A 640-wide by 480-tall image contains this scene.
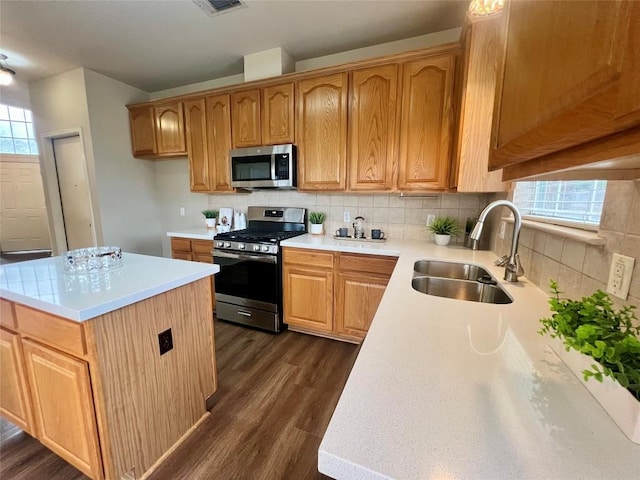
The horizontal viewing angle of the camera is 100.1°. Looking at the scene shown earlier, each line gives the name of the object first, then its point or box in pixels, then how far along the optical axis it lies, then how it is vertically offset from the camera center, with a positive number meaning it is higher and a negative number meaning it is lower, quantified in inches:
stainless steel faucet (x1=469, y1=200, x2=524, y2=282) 44.7 -8.1
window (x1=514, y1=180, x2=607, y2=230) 39.8 -0.5
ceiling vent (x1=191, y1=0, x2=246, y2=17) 75.6 +54.5
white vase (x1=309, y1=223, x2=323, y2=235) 109.5 -12.4
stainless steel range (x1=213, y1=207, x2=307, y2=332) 97.5 -29.5
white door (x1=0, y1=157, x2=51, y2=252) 234.2 -11.0
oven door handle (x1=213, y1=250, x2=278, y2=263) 96.3 -21.8
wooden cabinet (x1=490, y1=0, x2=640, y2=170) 12.7 +7.5
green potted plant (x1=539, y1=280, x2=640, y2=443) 18.1 -11.0
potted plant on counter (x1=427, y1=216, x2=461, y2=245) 90.4 -10.4
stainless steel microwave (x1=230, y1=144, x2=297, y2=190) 99.7 +11.7
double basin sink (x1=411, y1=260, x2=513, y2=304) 52.1 -18.1
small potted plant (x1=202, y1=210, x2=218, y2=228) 127.8 -9.5
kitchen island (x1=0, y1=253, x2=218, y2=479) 41.6 -28.3
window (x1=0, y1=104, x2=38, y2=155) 219.3 +54.8
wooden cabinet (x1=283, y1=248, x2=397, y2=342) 86.9 -31.2
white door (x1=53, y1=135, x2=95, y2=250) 126.0 +2.5
